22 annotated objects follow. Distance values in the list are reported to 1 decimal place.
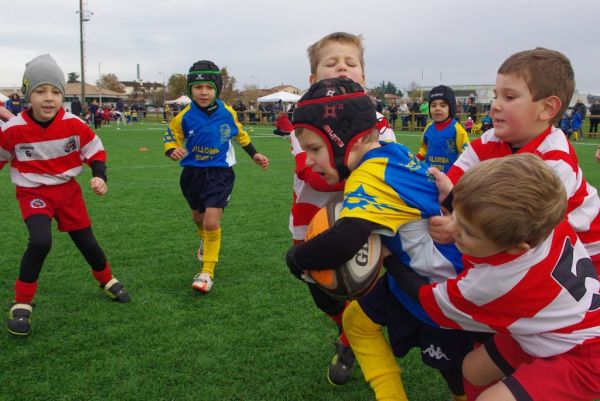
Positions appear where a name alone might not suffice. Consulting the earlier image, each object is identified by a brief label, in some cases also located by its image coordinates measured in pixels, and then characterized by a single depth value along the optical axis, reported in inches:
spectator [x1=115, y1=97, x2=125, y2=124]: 1677.9
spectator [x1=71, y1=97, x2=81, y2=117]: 1366.1
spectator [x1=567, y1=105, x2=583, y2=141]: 989.8
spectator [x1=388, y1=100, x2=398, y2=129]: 1317.7
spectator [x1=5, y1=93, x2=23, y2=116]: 1062.4
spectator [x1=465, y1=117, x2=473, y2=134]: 1095.0
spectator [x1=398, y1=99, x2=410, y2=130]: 1304.0
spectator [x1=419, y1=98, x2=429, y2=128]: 1219.9
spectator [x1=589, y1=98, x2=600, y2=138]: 1069.6
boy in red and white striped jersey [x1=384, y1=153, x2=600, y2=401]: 72.6
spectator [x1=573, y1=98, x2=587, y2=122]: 983.2
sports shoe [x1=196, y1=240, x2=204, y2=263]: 227.8
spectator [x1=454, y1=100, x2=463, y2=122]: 1528.3
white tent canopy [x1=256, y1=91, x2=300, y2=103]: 1790.1
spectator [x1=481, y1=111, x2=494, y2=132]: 1024.7
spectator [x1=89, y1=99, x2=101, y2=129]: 1323.8
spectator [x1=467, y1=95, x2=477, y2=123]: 1179.7
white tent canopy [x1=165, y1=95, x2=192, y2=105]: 2147.9
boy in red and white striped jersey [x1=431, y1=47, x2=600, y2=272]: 103.7
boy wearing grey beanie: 160.6
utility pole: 1705.2
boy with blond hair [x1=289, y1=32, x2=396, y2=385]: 128.0
